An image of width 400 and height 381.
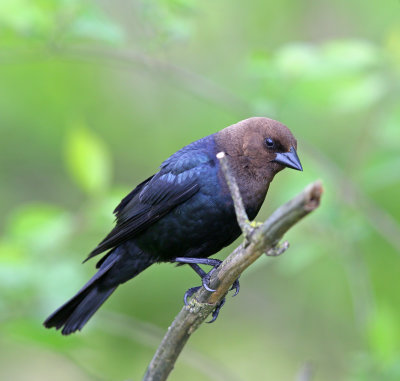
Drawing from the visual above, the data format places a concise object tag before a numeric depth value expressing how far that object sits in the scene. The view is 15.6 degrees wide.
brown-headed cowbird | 6.91
